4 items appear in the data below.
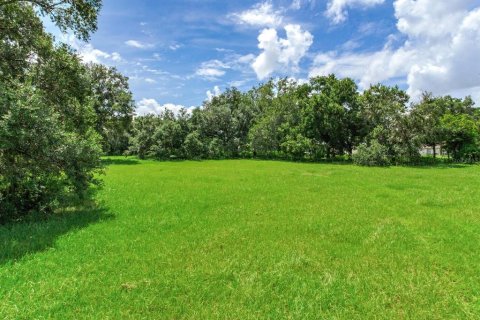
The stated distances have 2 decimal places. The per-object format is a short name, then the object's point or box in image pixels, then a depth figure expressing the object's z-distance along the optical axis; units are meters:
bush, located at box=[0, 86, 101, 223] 9.41
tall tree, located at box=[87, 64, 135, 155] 47.38
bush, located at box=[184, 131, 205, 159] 54.44
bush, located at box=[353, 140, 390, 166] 40.97
